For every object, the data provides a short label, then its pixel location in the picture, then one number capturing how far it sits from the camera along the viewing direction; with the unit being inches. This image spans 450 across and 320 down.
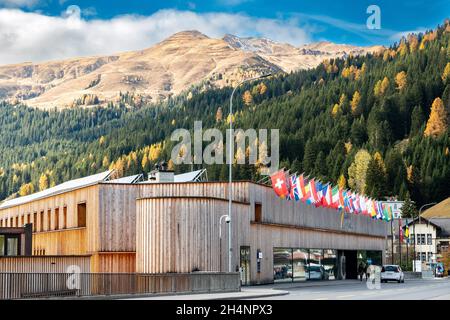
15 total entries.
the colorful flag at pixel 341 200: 2948.8
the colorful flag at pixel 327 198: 2761.8
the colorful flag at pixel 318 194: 2681.3
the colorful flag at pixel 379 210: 3568.7
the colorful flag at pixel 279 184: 2381.9
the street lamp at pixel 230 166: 1850.4
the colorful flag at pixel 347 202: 3043.8
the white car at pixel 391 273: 2792.8
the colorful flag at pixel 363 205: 3289.9
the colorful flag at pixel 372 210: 3440.0
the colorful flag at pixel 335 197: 2861.7
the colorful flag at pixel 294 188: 2461.9
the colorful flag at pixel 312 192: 2600.9
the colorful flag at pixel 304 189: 2522.1
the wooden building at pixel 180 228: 2010.3
